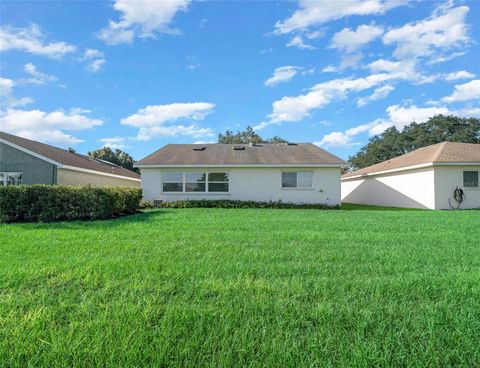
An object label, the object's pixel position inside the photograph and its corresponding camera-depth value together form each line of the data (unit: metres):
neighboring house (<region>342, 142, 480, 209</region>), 17.70
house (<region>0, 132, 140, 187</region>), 17.23
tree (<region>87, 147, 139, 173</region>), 44.34
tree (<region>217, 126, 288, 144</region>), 48.25
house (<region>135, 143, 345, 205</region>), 18.55
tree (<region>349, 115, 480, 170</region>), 43.81
